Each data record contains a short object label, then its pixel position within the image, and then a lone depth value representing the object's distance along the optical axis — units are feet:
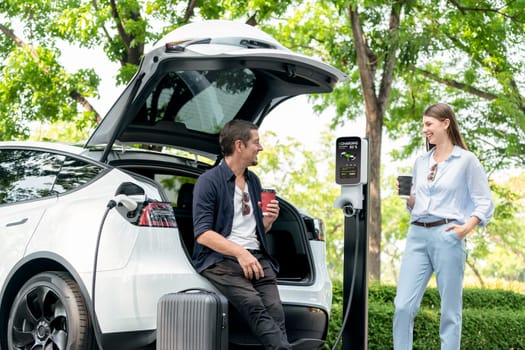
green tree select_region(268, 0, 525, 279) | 45.19
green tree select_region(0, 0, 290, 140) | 44.37
